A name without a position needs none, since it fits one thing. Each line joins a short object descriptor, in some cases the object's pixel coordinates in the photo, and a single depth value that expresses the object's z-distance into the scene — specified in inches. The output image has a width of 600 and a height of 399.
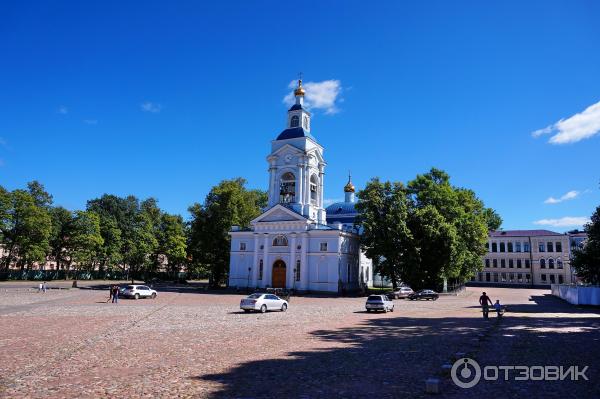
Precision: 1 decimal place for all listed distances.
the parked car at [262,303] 1088.2
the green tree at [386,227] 1932.6
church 2046.0
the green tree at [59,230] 2905.5
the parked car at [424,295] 1729.8
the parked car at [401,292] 1740.0
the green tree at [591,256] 1438.2
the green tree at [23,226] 2559.1
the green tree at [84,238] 2878.9
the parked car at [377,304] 1146.0
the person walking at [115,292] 1294.9
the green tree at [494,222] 3708.2
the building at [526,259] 3336.6
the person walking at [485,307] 978.7
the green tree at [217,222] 2367.1
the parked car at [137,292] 1549.0
